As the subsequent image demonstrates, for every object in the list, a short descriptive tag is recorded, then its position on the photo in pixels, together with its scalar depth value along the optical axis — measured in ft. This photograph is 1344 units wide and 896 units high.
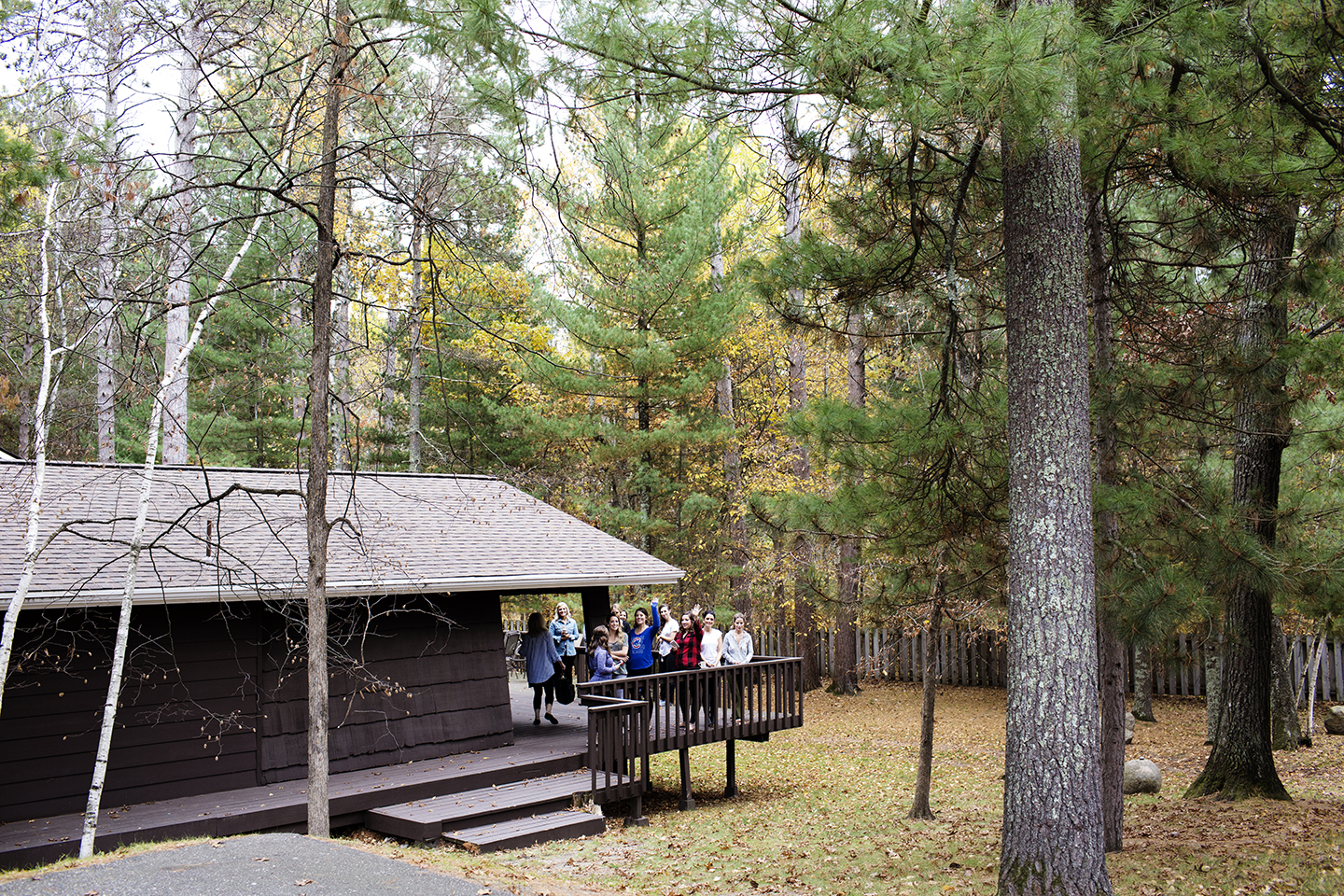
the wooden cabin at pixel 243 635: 26.84
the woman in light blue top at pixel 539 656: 41.81
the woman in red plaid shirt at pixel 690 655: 38.06
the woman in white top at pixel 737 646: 41.93
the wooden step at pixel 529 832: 27.58
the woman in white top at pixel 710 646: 44.14
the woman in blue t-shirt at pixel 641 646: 40.78
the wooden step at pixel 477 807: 27.99
